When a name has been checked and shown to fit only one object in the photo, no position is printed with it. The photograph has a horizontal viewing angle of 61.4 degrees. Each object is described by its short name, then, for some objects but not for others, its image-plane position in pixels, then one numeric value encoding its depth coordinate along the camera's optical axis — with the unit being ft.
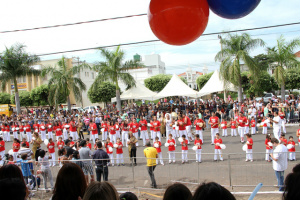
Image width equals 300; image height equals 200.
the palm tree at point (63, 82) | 83.66
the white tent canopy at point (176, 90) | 73.46
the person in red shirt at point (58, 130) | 52.49
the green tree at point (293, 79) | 115.75
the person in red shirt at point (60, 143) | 36.86
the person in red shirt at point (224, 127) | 48.39
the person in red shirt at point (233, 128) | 49.69
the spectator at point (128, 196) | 9.08
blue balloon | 9.68
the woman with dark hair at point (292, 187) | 5.22
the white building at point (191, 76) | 278.67
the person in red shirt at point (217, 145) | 33.94
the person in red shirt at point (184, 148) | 34.18
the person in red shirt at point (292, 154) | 30.46
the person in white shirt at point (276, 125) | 41.96
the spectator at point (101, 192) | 7.38
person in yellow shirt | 26.63
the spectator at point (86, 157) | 26.68
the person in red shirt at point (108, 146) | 34.61
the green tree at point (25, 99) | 132.77
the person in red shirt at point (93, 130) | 51.70
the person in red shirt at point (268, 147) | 30.50
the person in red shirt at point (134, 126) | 49.05
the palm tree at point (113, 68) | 75.46
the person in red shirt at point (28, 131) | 59.82
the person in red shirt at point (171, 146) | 34.58
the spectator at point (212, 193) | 5.86
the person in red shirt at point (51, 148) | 37.76
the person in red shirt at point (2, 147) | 41.16
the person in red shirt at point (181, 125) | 45.09
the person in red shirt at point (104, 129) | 53.93
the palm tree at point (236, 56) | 64.69
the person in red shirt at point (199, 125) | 45.69
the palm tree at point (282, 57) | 64.64
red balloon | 9.63
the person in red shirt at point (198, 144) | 33.32
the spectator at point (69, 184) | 9.41
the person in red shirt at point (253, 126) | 49.96
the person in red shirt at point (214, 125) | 45.88
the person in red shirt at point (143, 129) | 50.85
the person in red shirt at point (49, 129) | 57.93
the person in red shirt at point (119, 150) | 35.22
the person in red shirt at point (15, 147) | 38.10
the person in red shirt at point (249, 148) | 31.32
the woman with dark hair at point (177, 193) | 6.95
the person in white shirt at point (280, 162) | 22.68
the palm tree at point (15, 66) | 80.28
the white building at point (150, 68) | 223.10
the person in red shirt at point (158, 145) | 33.13
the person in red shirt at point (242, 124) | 45.14
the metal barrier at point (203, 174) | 25.40
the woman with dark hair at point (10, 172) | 9.83
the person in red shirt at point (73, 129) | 54.55
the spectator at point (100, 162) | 26.96
